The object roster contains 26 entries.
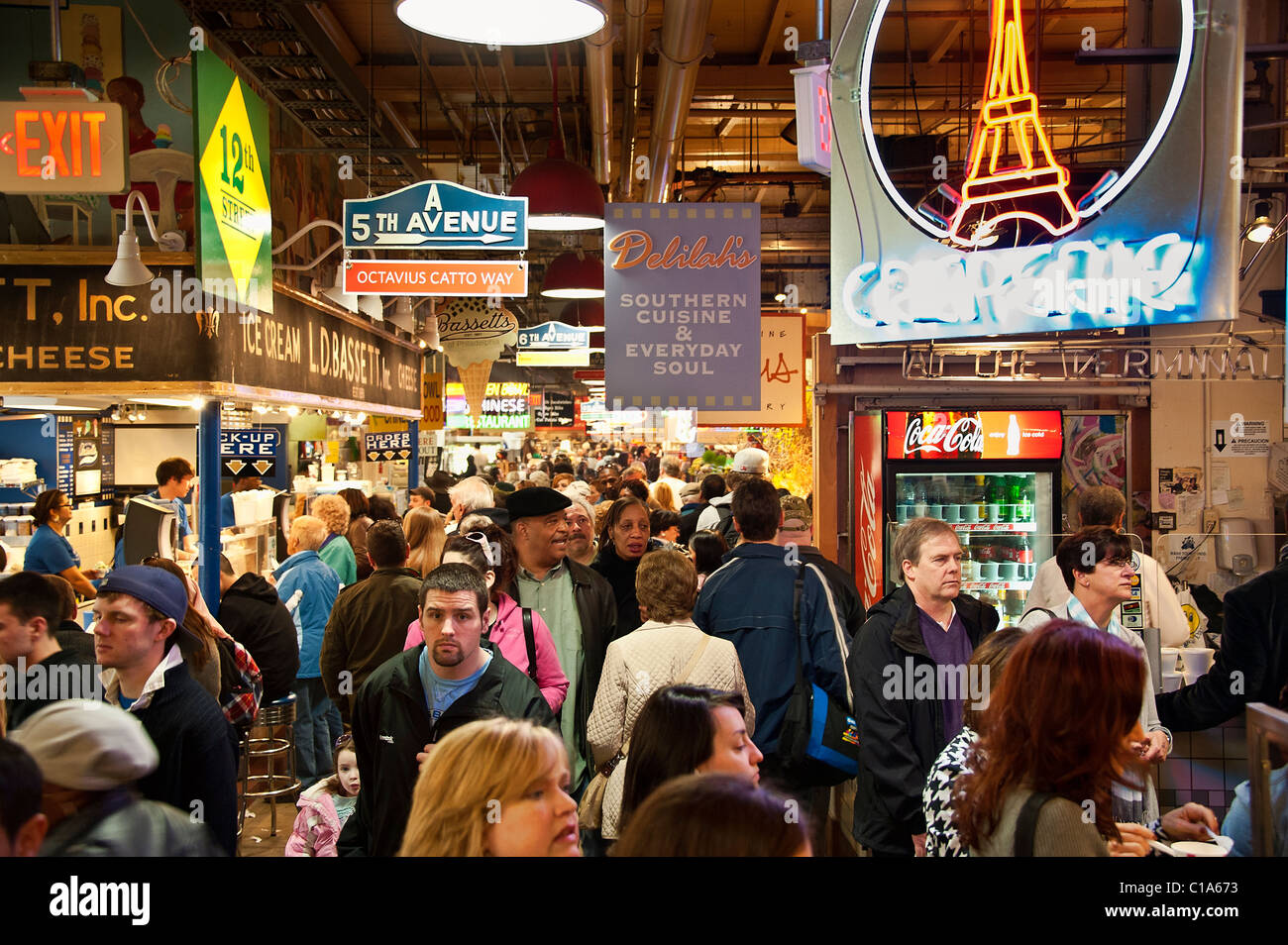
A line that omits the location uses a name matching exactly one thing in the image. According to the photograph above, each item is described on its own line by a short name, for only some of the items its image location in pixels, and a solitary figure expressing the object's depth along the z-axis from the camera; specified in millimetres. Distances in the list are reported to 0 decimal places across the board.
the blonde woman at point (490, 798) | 2264
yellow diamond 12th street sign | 5312
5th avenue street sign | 6664
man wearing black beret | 5195
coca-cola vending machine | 8773
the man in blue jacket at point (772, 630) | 4727
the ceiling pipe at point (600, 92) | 6406
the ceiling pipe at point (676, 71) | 6137
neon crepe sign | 4113
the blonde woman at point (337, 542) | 8258
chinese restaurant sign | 22936
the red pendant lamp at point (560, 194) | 6980
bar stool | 7047
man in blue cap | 3213
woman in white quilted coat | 4195
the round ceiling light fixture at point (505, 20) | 3695
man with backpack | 8234
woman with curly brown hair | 2471
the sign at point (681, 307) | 6723
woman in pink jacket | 4570
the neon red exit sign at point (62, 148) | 4980
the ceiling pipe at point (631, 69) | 6594
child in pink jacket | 4234
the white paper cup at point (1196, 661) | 5629
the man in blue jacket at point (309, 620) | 7418
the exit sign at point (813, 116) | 4348
